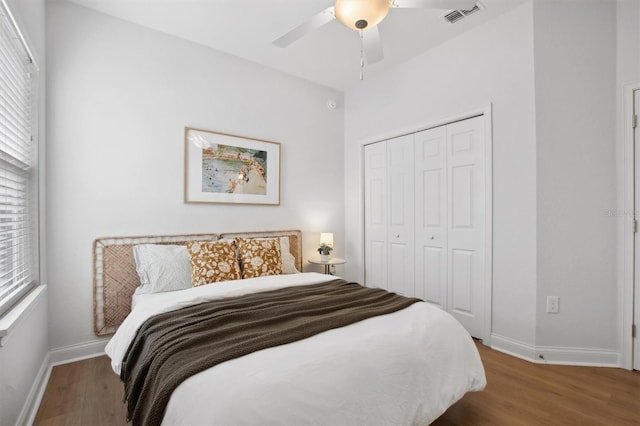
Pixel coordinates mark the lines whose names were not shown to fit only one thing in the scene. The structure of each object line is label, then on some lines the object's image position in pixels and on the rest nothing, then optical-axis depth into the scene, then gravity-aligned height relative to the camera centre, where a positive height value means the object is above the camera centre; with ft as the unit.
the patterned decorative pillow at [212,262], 8.46 -1.41
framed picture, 10.09 +1.46
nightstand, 12.09 -1.97
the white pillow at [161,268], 8.11 -1.48
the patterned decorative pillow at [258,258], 9.40 -1.42
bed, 3.66 -2.17
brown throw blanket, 4.21 -1.94
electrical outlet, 8.28 -2.45
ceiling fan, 5.80 +3.80
